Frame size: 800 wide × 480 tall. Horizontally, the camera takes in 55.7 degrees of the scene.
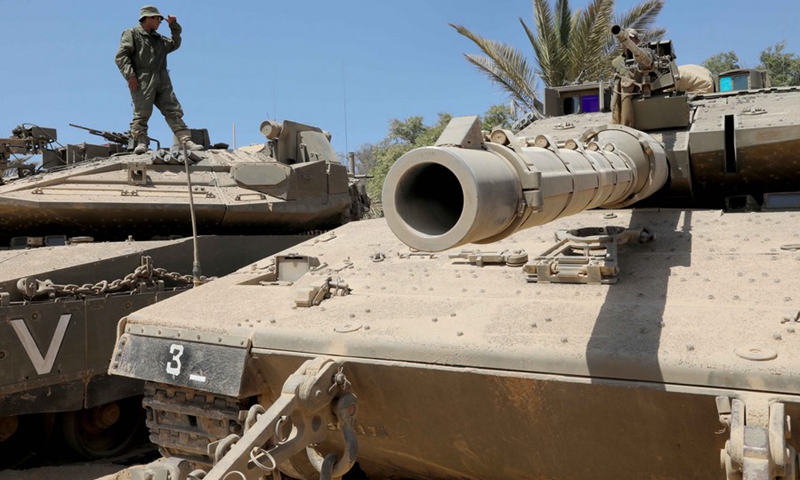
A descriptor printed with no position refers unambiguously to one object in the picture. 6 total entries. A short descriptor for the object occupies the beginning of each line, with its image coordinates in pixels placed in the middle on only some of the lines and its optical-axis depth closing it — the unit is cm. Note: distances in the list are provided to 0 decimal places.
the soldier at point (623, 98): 578
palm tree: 1788
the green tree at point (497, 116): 2752
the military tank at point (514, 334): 272
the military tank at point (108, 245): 594
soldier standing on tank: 891
